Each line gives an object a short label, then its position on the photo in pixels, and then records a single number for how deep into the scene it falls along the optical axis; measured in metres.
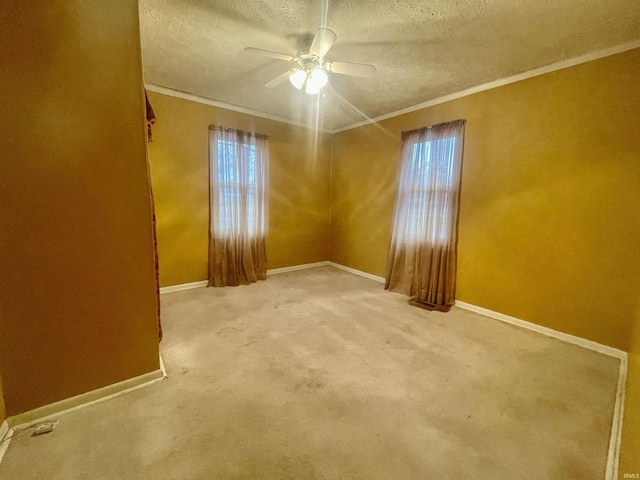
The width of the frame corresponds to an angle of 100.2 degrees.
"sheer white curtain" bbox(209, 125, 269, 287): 3.65
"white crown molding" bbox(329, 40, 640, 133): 2.12
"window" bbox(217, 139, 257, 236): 3.67
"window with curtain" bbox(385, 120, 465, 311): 3.16
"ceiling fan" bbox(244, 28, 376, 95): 1.94
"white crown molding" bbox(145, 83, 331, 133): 3.15
